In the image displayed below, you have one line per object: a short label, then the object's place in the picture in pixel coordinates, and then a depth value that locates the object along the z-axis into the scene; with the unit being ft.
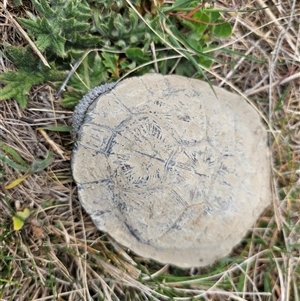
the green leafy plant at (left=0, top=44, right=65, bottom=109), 1.05
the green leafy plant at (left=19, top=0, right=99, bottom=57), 1.02
